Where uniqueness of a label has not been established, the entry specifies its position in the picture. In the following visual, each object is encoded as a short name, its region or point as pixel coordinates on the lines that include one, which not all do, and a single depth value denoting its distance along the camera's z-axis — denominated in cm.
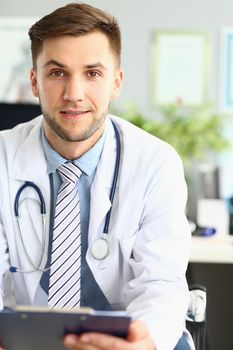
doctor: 149
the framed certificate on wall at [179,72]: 376
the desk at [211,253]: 204
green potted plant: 329
